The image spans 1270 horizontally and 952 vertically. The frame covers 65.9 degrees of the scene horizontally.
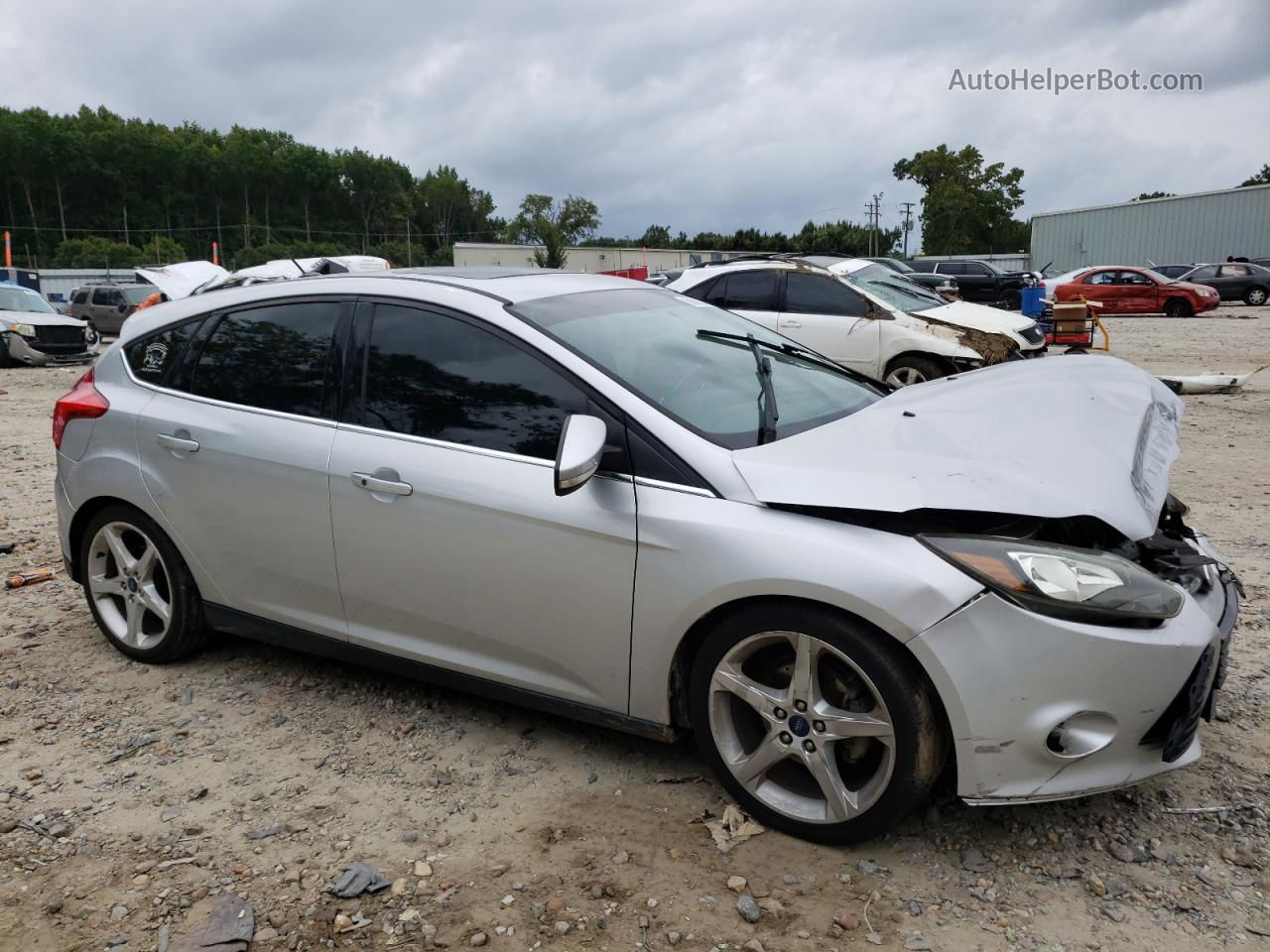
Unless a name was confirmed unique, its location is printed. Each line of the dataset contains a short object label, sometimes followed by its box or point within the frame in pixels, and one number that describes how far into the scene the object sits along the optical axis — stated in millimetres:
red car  27609
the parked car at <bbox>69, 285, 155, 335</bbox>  26969
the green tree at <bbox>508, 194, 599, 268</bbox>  105312
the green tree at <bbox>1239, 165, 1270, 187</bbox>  78300
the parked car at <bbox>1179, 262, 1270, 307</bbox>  31172
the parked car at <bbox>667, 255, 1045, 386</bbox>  10383
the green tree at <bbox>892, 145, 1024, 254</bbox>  70875
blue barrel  17531
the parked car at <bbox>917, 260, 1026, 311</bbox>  30438
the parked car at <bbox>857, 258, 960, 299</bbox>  27423
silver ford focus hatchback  2498
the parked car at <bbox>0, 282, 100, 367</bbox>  18141
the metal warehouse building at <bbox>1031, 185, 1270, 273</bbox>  43062
